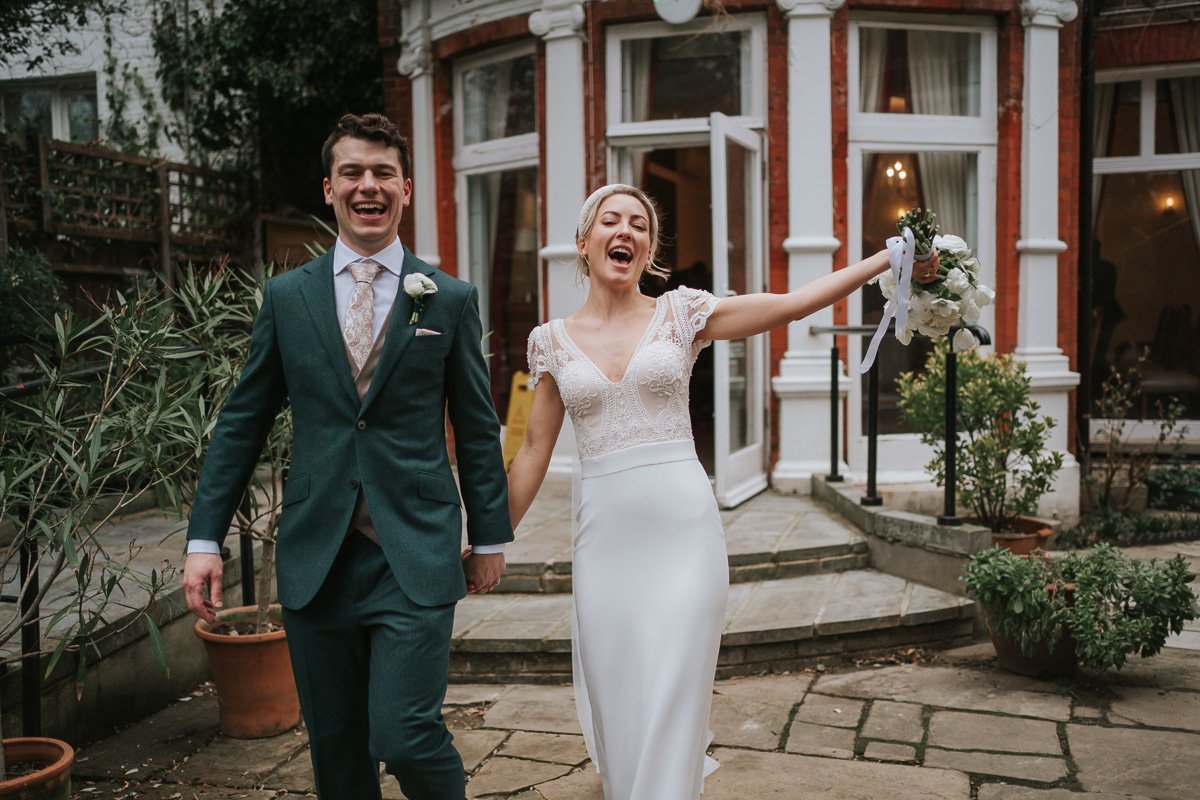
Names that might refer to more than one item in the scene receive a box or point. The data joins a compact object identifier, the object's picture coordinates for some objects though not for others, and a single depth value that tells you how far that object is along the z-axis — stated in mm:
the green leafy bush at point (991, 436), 5973
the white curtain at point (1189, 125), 8453
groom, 2590
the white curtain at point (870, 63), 7590
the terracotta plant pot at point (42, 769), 3141
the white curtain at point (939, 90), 7641
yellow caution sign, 8078
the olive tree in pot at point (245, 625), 4109
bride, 2982
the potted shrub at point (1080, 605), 4375
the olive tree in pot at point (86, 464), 3375
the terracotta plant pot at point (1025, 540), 5820
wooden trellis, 7254
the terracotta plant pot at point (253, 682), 4098
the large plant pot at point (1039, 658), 4609
